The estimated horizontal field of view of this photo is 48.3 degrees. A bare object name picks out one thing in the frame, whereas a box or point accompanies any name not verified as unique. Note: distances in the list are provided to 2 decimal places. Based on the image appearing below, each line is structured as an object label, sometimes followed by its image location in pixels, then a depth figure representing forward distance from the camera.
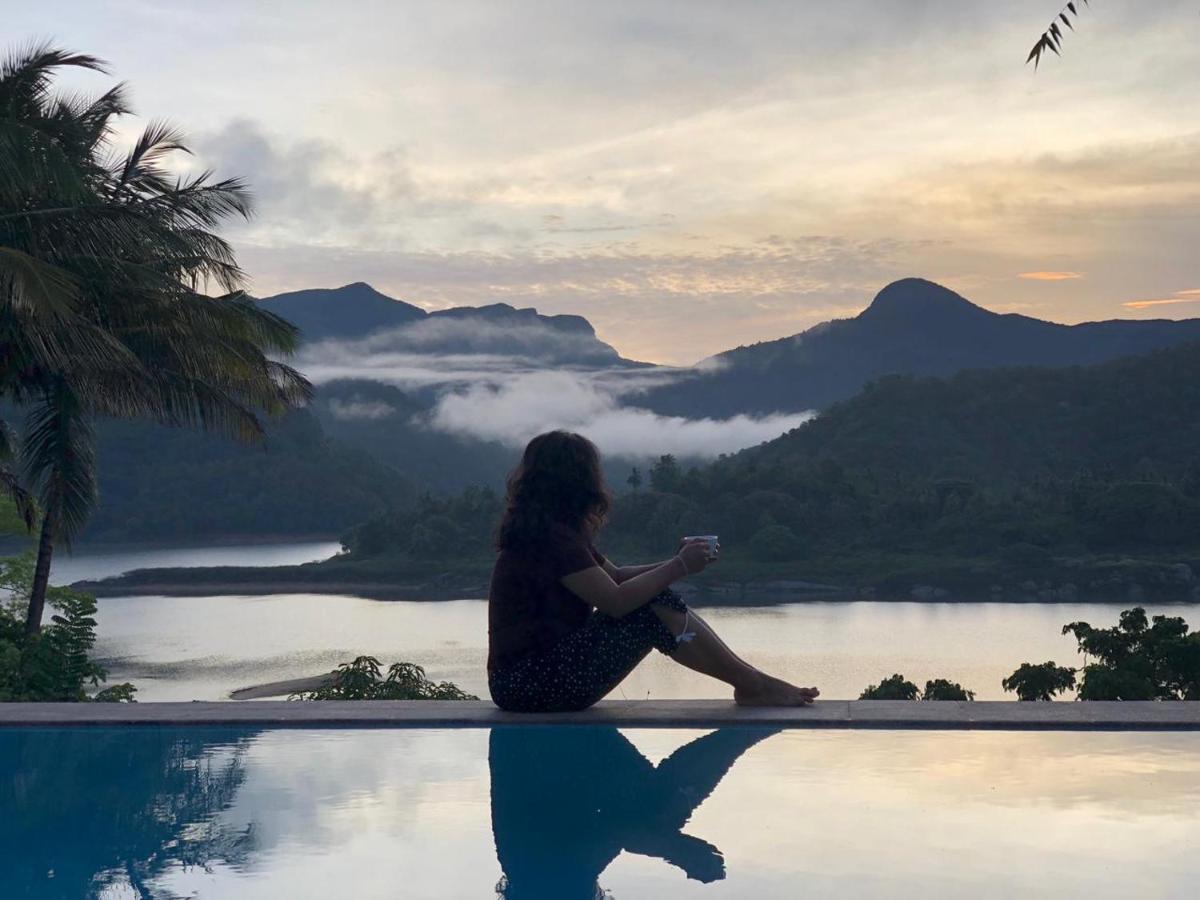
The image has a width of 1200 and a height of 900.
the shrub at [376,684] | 7.91
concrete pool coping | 3.95
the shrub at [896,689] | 10.00
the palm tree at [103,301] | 9.47
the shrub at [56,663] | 8.09
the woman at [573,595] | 3.79
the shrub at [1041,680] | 12.42
